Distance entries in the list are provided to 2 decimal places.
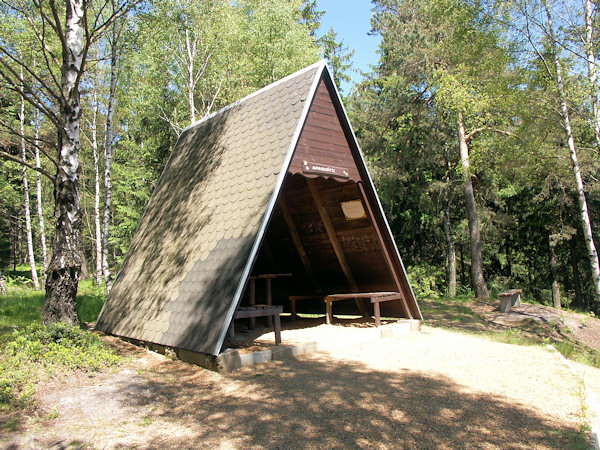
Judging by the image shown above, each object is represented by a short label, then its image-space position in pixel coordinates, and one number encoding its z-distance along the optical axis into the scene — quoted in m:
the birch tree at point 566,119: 9.99
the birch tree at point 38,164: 18.09
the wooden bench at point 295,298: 9.66
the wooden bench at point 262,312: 5.81
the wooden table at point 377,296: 7.68
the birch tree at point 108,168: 11.18
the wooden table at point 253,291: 8.30
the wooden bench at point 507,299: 12.96
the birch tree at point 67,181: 6.12
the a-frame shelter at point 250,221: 5.64
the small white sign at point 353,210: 7.80
